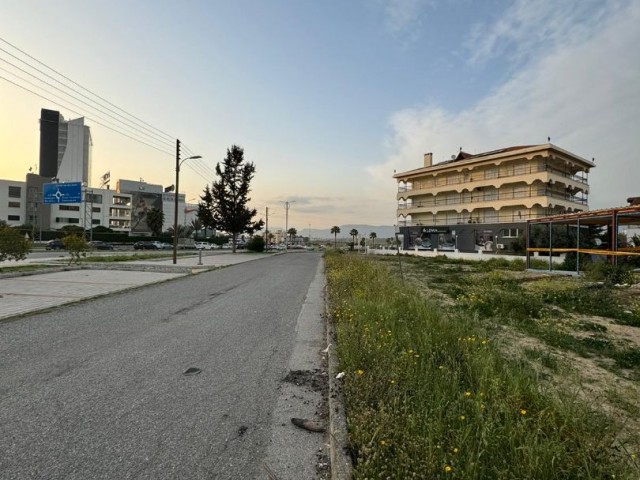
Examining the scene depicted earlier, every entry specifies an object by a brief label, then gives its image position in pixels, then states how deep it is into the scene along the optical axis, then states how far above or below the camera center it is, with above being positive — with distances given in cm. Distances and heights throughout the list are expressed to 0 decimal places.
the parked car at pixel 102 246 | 5076 -154
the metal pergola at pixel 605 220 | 1455 +149
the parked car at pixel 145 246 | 5577 -152
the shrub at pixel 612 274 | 1301 -100
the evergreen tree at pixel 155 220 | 9050 +435
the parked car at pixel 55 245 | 4447 -139
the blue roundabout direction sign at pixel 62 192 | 3925 +485
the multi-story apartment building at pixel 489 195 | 4094 +664
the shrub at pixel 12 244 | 1511 -46
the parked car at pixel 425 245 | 5042 -25
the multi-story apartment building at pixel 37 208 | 8244 +644
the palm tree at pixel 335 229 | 10212 +360
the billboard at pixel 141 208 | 10381 +853
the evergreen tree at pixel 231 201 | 4700 +507
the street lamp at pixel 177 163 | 2488 +536
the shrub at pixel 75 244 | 1872 -49
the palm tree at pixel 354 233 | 8541 +215
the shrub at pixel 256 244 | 5212 -71
